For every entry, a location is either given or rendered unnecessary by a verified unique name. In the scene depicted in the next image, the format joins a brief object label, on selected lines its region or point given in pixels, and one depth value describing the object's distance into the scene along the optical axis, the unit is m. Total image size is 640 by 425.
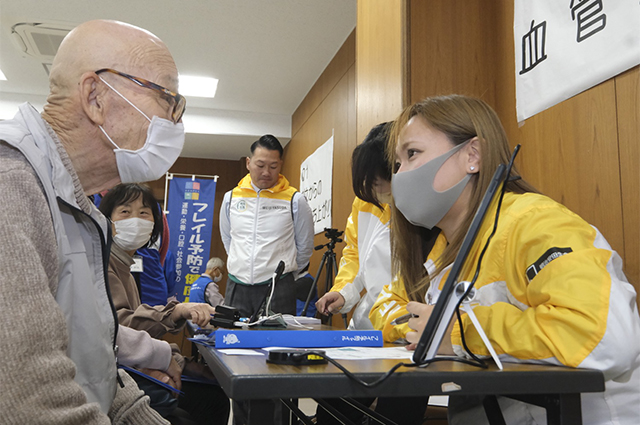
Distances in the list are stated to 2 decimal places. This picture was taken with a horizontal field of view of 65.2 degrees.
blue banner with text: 6.12
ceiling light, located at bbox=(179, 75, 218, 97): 5.66
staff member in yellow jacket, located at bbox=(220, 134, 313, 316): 3.93
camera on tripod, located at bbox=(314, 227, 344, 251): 3.43
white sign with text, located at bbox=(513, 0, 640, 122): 1.38
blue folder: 0.95
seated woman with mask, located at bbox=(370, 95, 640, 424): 0.79
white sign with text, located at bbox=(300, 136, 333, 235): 4.81
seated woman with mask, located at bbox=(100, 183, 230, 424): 1.73
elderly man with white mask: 0.66
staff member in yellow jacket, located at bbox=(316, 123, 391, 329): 1.99
